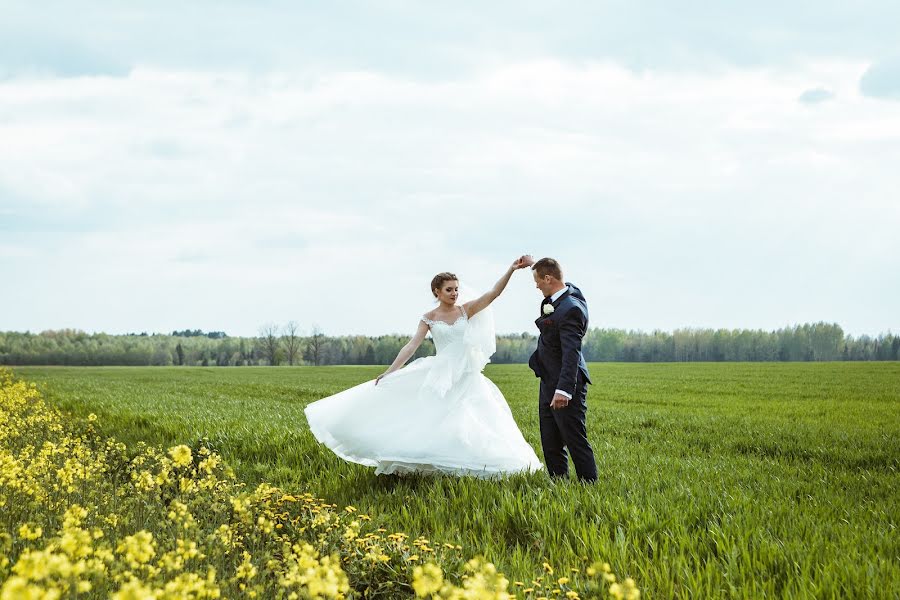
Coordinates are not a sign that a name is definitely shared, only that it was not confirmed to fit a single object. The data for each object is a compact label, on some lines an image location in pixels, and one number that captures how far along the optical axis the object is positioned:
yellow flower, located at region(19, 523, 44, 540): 3.85
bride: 8.22
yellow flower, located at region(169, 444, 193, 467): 4.90
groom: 7.55
